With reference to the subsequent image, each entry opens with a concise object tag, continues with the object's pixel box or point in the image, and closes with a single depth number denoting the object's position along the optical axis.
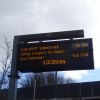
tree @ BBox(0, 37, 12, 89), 17.92
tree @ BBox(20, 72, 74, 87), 40.37
